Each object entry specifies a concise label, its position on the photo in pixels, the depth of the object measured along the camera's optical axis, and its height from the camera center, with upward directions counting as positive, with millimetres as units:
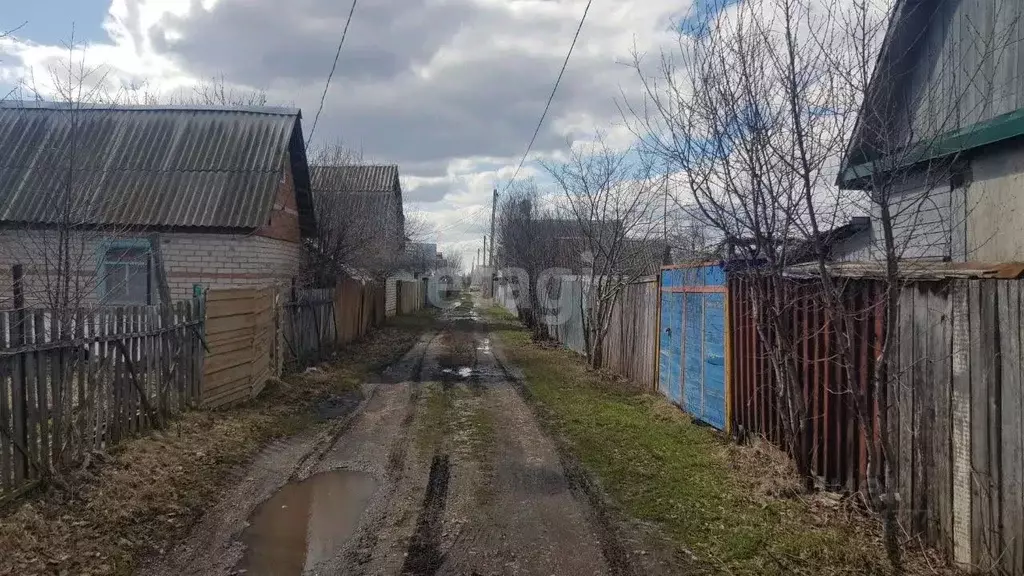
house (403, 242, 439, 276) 33506 +1549
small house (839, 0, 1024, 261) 4664 +1171
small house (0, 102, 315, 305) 12516 +1979
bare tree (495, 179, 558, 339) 23203 +1188
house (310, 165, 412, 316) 17750 +1814
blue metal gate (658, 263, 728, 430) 8062 -856
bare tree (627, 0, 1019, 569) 4301 +777
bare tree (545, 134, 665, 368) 13984 +612
